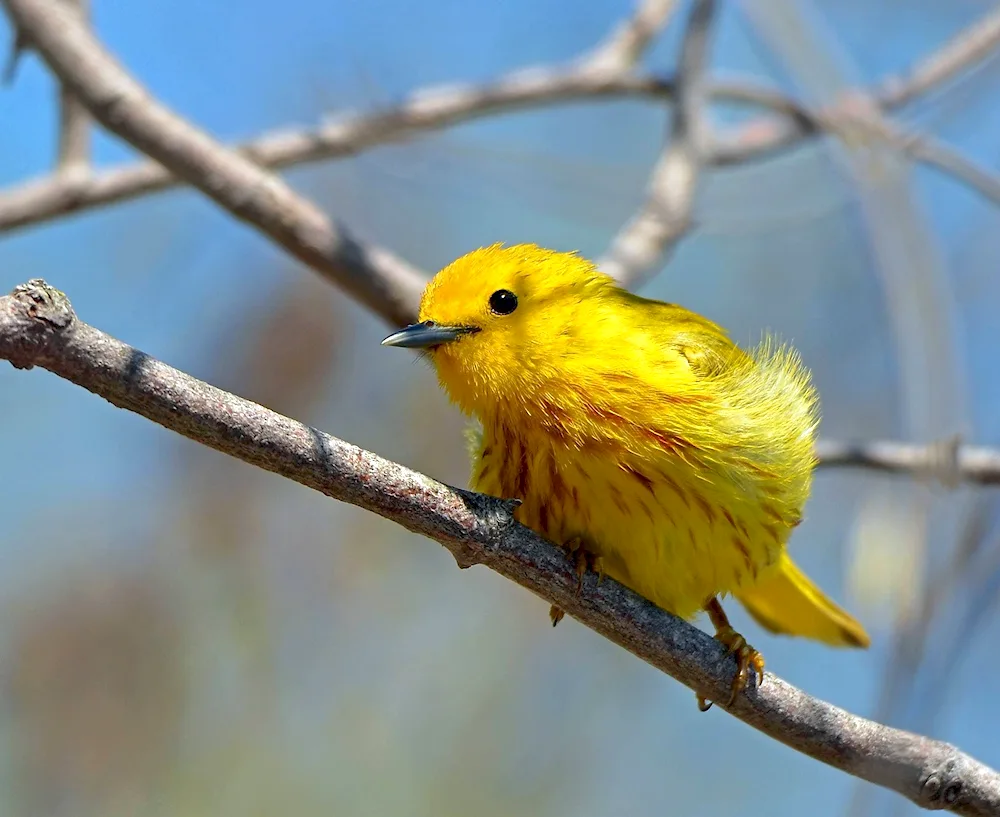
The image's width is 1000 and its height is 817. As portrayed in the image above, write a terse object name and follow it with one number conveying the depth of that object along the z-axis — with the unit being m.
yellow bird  6.65
